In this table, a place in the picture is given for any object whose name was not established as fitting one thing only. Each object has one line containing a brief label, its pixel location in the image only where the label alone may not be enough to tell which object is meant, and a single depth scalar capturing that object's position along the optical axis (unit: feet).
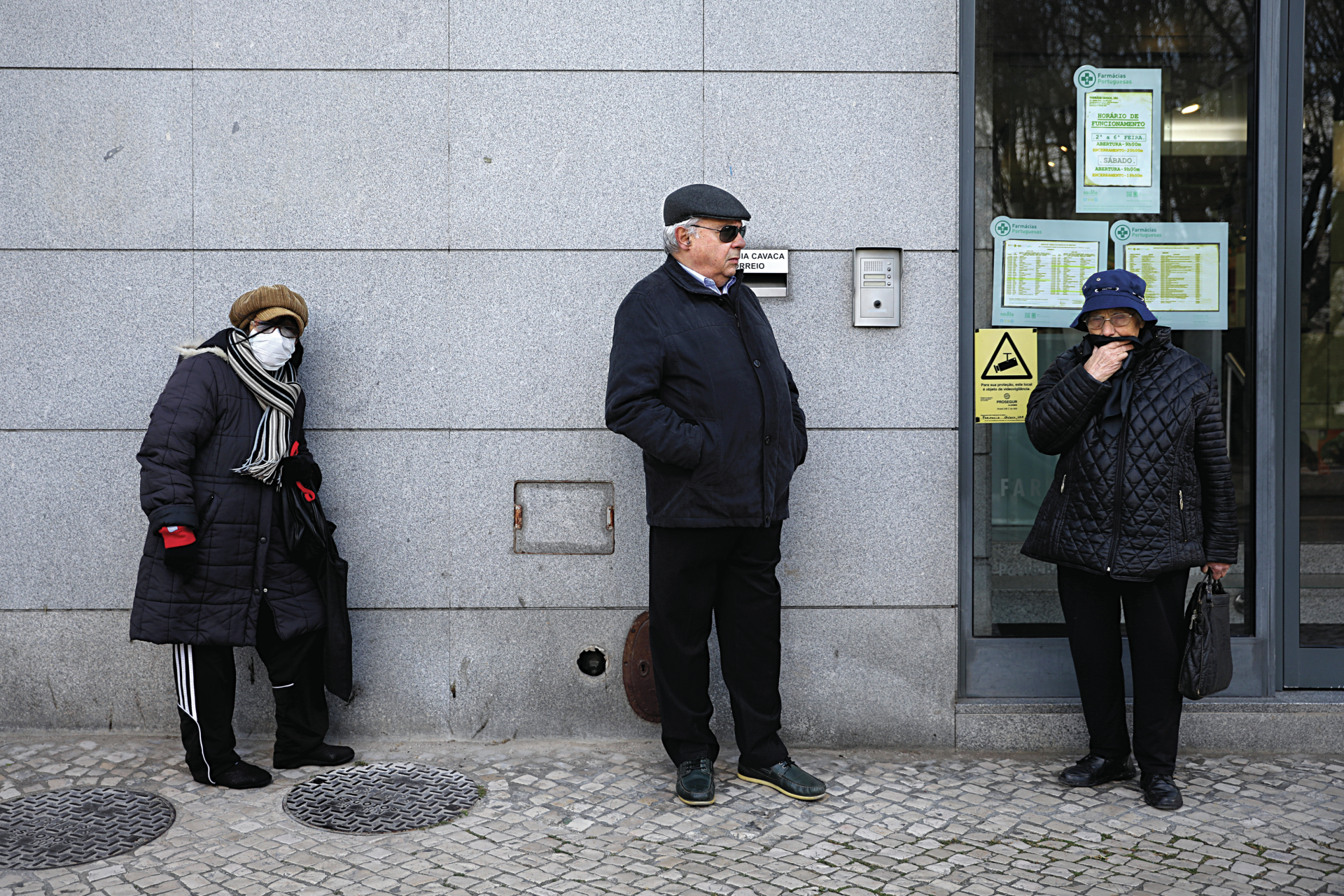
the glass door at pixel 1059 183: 14.80
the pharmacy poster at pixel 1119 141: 14.93
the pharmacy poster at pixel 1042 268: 14.83
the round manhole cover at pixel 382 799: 11.91
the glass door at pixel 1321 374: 14.83
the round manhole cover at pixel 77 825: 10.96
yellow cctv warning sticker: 14.82
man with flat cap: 12.07
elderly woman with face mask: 12.34
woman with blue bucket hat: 12.28
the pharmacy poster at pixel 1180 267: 14.87
